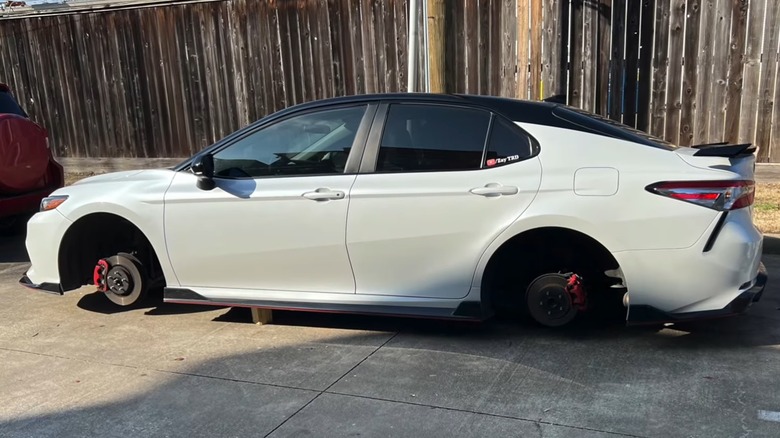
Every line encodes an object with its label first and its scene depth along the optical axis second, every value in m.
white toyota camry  3.82
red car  7.01
